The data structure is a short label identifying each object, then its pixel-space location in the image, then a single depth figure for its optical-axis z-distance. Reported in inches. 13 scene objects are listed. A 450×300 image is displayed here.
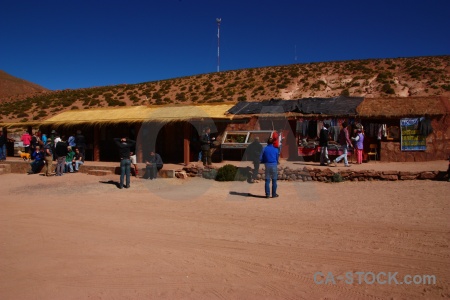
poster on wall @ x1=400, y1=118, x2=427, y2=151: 594.2
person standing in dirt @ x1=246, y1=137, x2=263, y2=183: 514.2
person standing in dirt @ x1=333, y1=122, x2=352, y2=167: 546.0
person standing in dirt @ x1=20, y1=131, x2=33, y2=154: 831.1
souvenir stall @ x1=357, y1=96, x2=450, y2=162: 593.9
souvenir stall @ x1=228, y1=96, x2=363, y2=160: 632.4
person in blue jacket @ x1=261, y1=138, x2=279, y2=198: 396.5
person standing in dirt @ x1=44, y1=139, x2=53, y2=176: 612.4
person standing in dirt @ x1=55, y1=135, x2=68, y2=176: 603.0
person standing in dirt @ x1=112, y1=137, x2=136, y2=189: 482.2
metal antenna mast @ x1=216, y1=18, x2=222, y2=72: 1640.0
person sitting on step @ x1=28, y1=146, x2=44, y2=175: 668.7
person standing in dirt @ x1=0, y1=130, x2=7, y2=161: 754.2
